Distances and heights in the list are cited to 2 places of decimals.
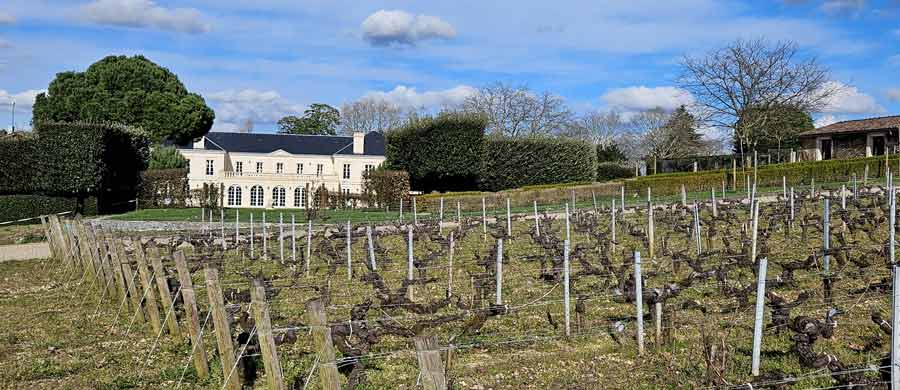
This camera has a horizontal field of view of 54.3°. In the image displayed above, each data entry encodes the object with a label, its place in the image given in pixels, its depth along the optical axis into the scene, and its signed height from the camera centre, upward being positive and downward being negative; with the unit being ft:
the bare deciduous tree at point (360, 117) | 289.12 +20.43
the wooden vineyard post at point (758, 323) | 23.49 -4.05
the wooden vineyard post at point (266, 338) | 20.20 -3.65
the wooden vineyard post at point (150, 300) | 31.91 -4.36
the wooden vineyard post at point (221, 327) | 22.65 -3.82
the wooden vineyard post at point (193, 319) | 25.04 -3.95
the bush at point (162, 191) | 133.96 -1.44
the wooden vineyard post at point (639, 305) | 26.45 -3.97
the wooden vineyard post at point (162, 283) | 29.55 -3.44
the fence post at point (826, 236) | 38.84 -2.96
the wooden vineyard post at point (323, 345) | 17.29 -3.35
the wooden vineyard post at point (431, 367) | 13.88 -3.00
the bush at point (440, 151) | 137.59 +4.21
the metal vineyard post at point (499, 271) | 34.78 -3.78
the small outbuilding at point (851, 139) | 147.64 +5.91
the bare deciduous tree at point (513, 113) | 222.07 +16.21
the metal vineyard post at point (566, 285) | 29.55 -3.72
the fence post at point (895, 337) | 16.67 -3.21
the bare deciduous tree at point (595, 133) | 268.70 +13.45
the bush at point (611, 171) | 200.23 +0.92
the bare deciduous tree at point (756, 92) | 154.51 +14.44
